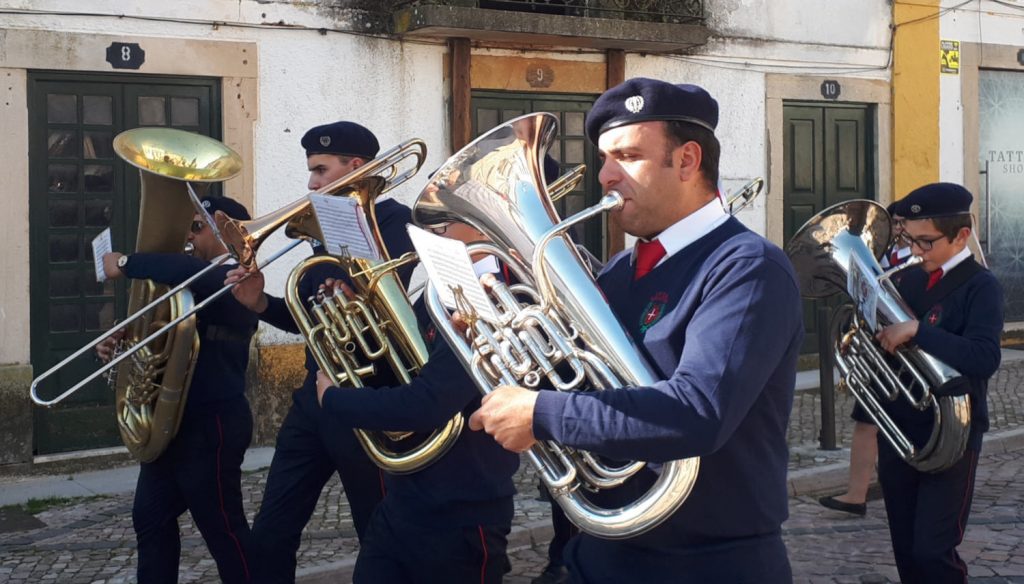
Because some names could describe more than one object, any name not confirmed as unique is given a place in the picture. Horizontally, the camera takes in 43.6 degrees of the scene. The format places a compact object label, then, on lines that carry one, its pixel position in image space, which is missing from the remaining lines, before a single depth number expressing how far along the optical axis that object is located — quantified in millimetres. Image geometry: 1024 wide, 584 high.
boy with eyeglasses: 4367
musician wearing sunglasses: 4754
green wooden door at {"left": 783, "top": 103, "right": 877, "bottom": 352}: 12570
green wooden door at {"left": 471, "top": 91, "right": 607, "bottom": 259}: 10914
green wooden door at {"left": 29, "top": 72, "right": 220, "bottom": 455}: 8586
